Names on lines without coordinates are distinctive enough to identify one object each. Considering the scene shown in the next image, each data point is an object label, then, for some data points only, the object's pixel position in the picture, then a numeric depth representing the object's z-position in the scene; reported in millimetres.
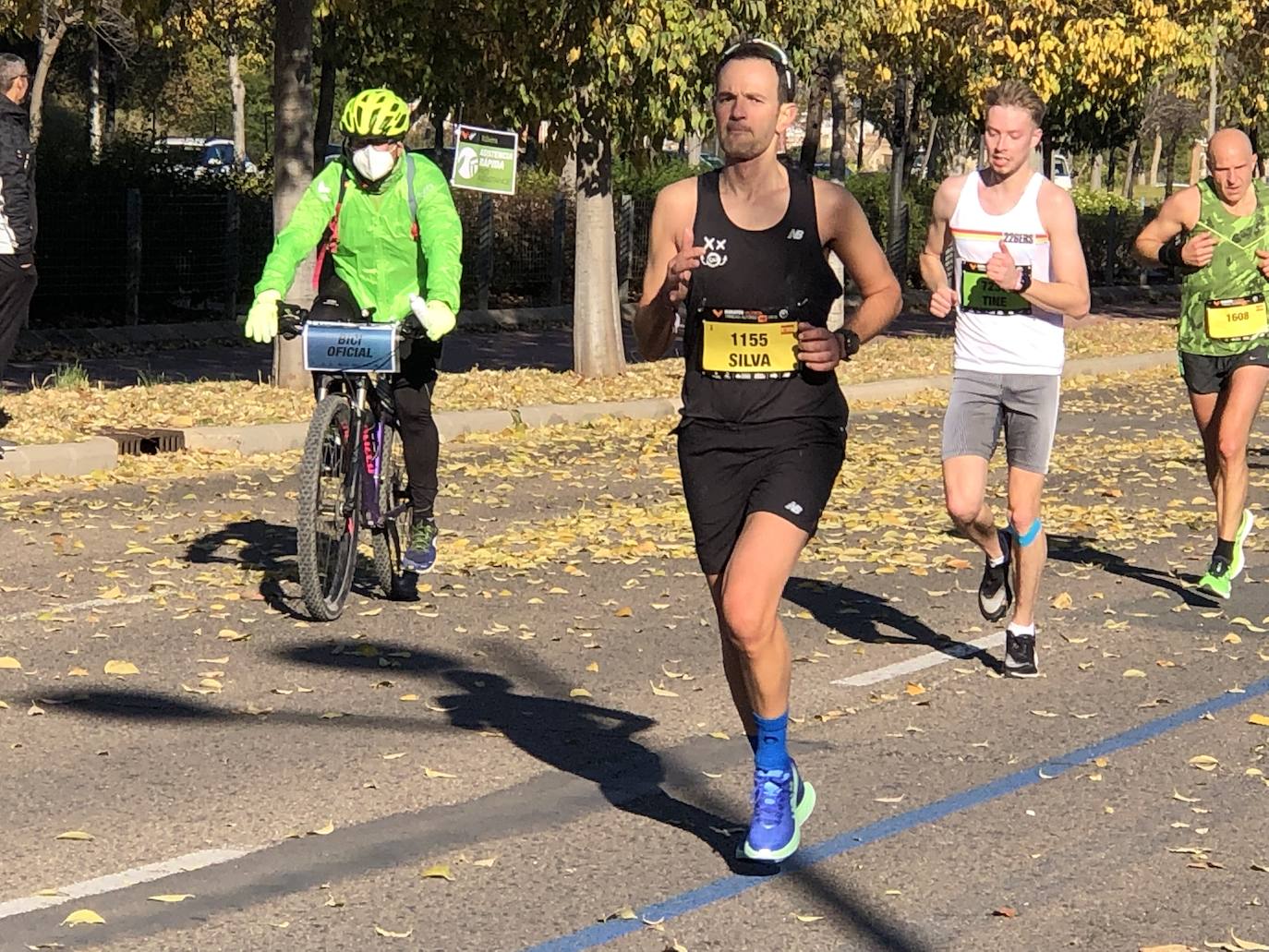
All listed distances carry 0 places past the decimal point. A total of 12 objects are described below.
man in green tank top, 9781
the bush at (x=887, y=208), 38375
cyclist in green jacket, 8625
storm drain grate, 13789
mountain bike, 8586
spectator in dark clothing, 12914
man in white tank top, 8039
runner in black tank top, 5582
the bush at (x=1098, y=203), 43594
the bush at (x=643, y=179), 32500
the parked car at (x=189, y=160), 25062
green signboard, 17859
